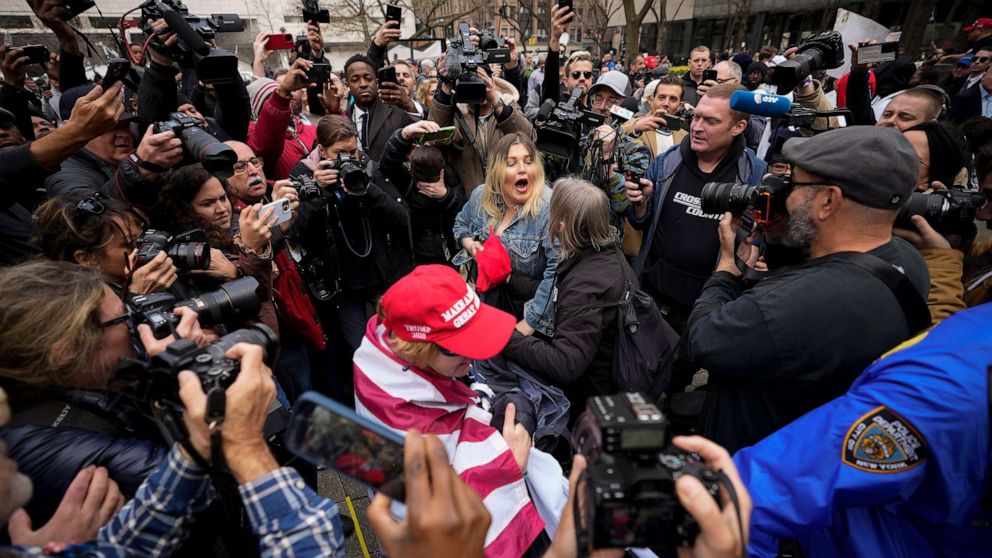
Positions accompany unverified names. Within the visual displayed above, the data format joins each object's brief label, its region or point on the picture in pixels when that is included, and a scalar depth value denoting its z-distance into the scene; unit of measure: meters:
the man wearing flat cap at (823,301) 1.54
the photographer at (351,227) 3.08
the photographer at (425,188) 3.47
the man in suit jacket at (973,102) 5.69
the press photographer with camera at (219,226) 2.31
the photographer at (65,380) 1.30
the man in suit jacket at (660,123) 3.86
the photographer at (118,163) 2.53
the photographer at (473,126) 3.90
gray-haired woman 2.20
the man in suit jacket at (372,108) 4.25
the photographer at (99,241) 1.93
